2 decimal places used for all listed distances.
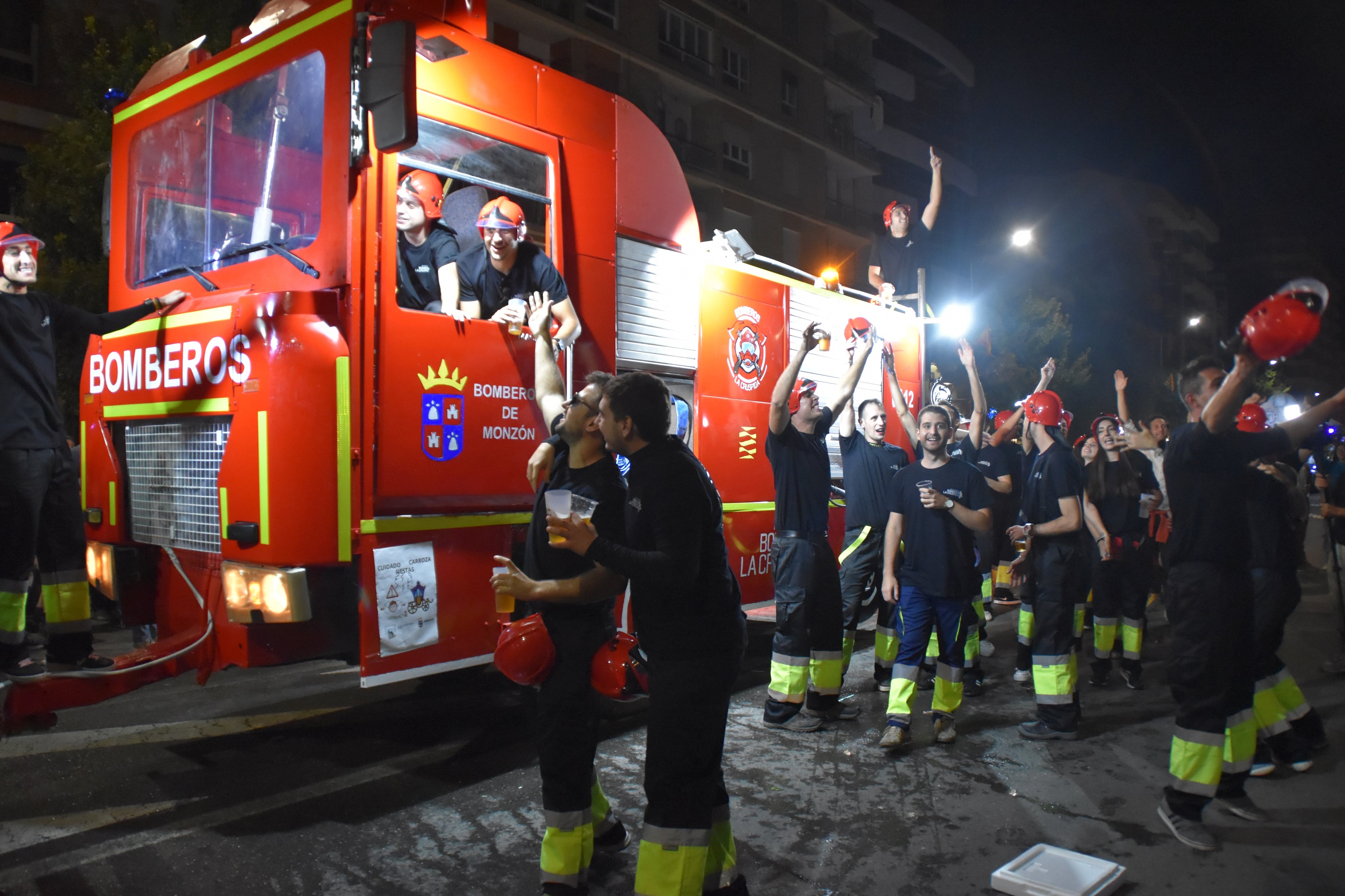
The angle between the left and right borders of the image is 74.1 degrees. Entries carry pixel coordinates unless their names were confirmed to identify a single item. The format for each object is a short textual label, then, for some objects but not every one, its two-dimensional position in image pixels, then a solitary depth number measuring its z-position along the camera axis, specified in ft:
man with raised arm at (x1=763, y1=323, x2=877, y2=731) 16.88
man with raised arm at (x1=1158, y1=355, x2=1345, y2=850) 11.76
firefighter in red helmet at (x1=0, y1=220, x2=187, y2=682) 12.28
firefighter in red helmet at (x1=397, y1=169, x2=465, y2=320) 14.01
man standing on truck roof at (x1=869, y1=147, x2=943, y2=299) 28.04
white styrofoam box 10.16
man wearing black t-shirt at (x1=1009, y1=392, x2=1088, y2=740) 16.47
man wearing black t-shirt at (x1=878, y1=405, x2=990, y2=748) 15.83
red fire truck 11.86
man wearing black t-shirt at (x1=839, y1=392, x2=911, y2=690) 19.77
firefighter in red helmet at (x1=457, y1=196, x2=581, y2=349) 14.55
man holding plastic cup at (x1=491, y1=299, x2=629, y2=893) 9.80
